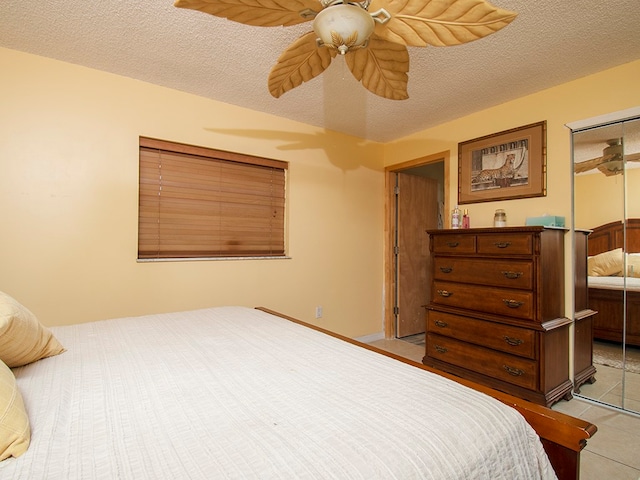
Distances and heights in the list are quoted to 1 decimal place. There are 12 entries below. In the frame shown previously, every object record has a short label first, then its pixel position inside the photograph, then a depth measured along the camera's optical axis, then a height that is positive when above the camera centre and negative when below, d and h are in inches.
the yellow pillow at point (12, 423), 25.3 -15.4
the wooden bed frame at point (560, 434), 33.6 -20.6
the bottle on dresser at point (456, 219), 119.6 +8.8
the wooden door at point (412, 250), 157.6 -3.9
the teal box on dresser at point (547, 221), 95.2 +6.6
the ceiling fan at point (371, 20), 45.8 +33.9
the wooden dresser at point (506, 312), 87.0 -20.7
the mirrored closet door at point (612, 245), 86.1 -0.5
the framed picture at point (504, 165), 102.5 +26.8
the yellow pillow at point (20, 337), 39.4 -12.9
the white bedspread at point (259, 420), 25.0 -17.3
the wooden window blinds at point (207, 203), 102.3 +13.5
